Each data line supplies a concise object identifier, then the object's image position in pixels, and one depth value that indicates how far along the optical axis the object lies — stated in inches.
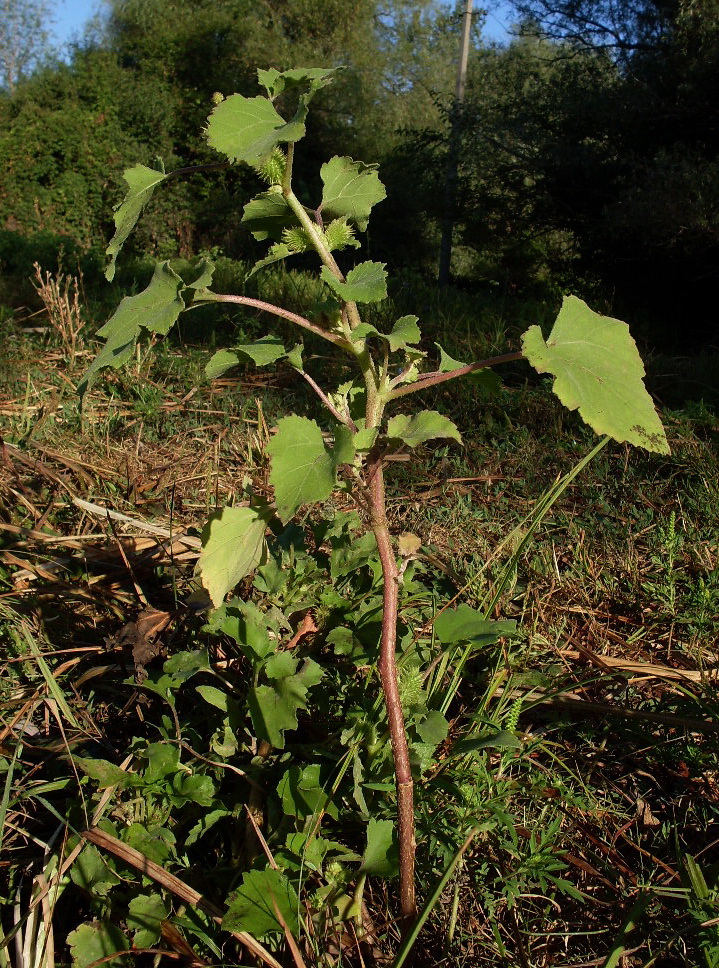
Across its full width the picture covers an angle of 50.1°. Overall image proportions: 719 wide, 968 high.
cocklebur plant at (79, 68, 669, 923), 32.6
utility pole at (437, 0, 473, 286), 399.9
